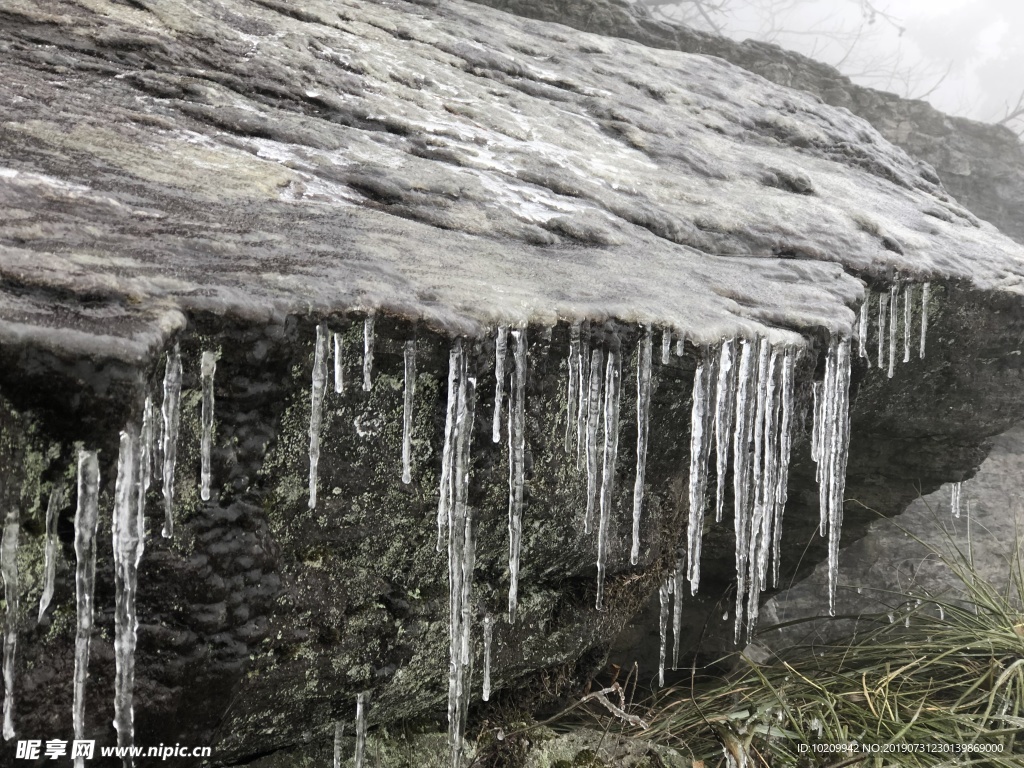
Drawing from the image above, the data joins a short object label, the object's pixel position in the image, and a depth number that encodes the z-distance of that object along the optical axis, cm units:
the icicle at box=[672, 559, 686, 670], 331
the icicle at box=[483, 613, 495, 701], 266
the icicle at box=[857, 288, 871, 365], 341
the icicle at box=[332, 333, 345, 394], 193
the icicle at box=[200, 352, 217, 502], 178
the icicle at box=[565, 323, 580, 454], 229
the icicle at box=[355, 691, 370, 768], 249
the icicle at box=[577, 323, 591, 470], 231
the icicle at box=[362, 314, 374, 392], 194
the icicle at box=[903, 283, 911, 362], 353
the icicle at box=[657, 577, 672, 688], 340
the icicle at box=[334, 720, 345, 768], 257
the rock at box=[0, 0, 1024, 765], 178
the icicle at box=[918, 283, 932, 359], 355
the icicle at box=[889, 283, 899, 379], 349
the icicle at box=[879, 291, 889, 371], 349
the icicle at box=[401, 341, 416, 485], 203
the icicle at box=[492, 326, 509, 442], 212
